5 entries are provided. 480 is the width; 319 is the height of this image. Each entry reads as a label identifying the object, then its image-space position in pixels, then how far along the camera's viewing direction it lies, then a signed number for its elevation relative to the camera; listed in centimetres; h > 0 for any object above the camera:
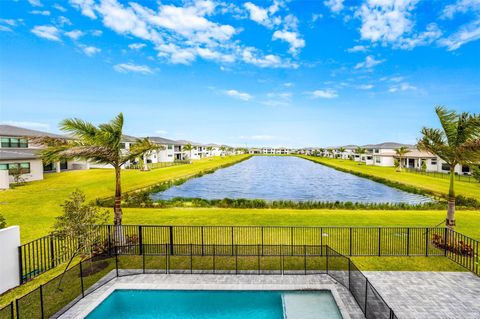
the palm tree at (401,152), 7432 -5
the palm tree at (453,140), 1479 +66
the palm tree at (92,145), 1438 +47
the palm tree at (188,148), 10906 +199
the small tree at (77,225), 1150 -310
